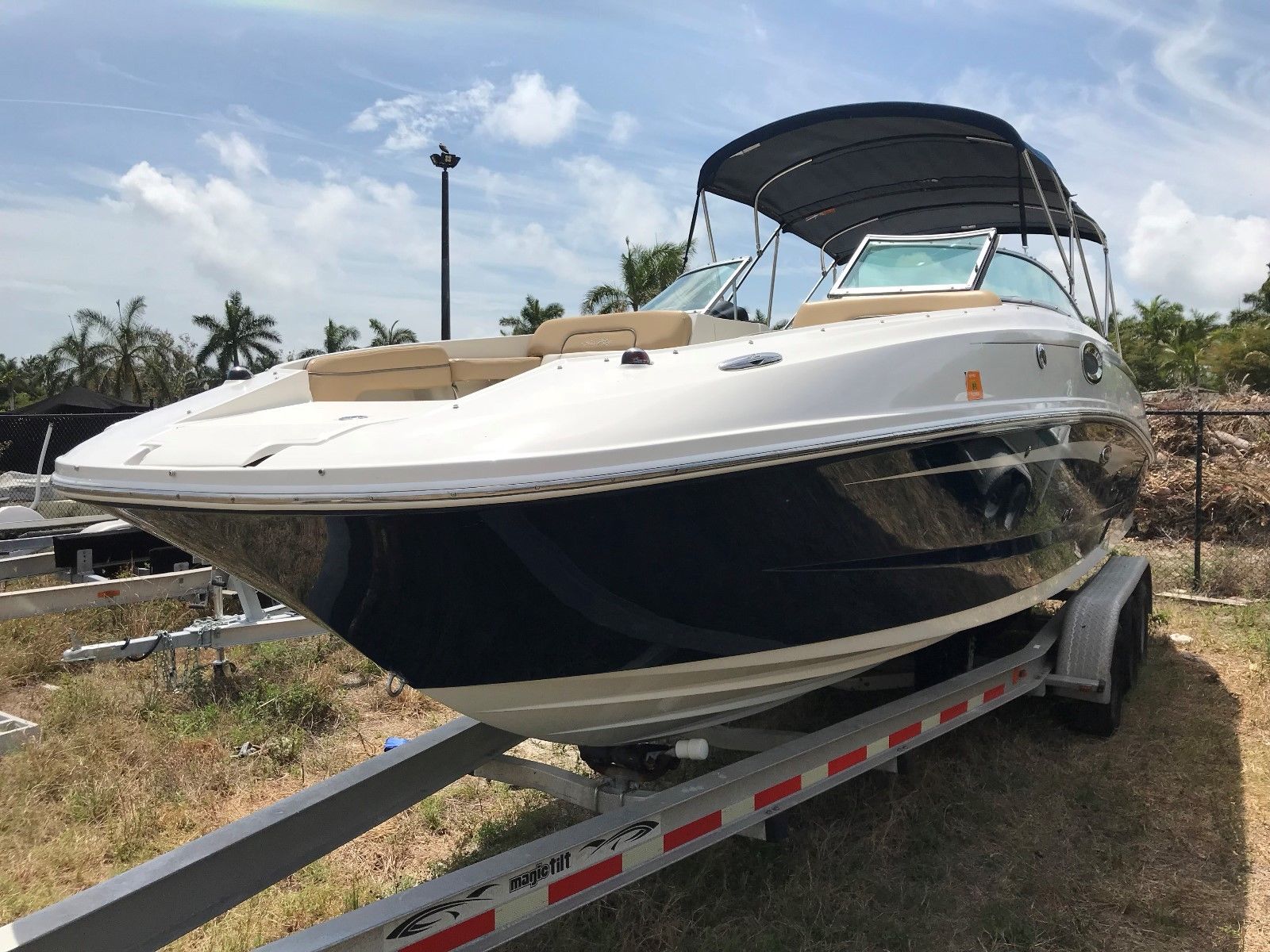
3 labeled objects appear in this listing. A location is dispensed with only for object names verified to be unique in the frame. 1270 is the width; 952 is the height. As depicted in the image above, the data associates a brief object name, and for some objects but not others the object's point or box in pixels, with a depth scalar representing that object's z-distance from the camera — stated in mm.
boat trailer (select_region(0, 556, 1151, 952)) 1872
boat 1995
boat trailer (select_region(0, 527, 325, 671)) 4121
